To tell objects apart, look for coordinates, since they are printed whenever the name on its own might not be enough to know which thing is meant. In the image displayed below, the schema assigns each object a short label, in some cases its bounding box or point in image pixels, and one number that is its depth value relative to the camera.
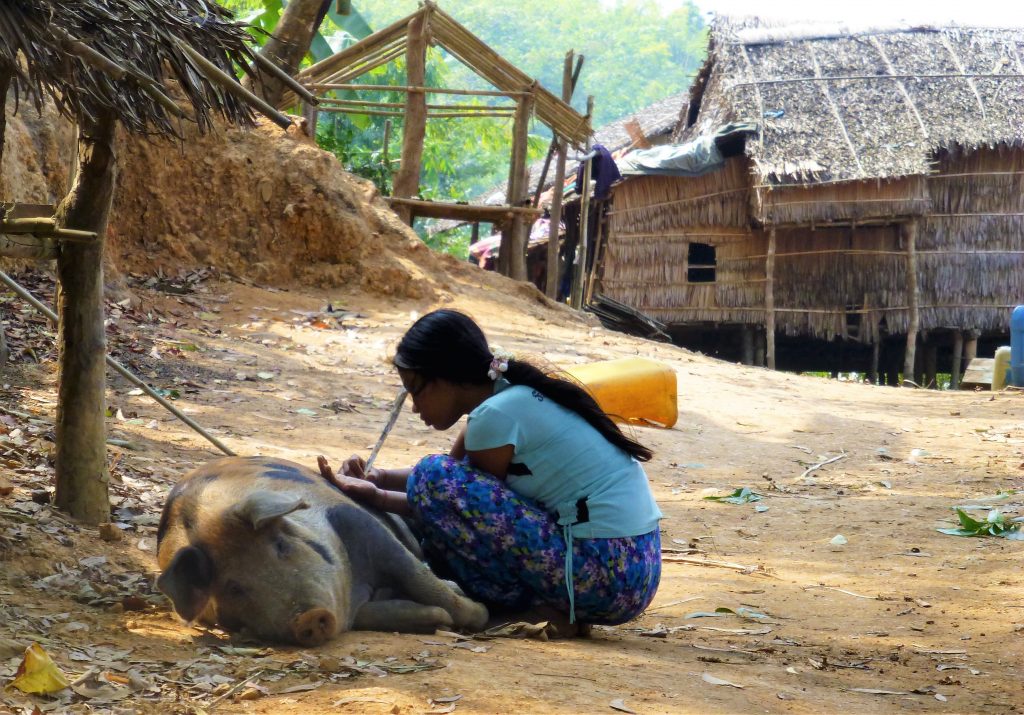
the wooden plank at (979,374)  16.12
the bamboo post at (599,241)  23.75
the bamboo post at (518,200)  16.73
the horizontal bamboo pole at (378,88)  15.44
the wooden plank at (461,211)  16.67
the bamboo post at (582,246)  21.41
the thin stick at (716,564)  5.68
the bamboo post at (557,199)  19.84
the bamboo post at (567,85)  19.81
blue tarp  21.03
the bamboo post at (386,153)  22.64
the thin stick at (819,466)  8.59
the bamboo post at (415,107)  16.05
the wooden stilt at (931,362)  23.12
